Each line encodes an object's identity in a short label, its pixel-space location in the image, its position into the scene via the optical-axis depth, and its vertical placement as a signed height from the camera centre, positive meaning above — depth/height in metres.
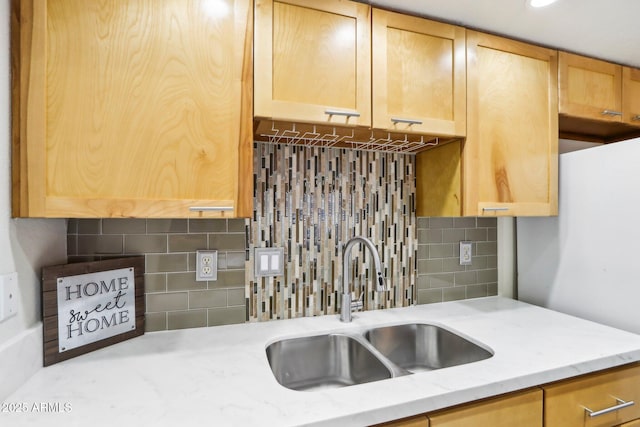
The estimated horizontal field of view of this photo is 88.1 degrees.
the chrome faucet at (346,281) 1.36 -0.28
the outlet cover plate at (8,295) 0.79 -0.20
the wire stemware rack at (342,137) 1.16 +0.30
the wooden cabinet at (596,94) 1.46 +0.56
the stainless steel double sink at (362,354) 1.20 -0.54
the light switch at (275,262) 1.37 -0.20
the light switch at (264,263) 1.36 -0.20
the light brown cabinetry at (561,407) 0.87 -0.55
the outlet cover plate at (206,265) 1.29 -0.20
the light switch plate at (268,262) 1.36 -0.20
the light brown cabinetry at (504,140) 1.30 +0.30
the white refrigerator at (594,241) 1.26 -0.12
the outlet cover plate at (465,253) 1.70 -0.20
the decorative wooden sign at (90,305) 0.96 -0.29
